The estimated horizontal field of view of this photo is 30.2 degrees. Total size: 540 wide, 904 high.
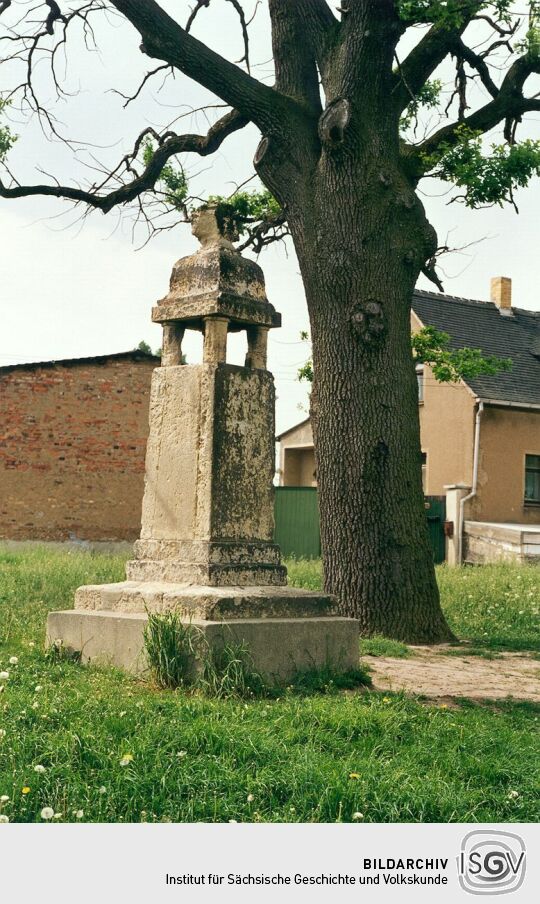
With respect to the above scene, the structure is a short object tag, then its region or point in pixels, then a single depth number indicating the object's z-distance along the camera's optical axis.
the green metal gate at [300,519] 25.23
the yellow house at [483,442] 24.48
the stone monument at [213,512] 6.81
